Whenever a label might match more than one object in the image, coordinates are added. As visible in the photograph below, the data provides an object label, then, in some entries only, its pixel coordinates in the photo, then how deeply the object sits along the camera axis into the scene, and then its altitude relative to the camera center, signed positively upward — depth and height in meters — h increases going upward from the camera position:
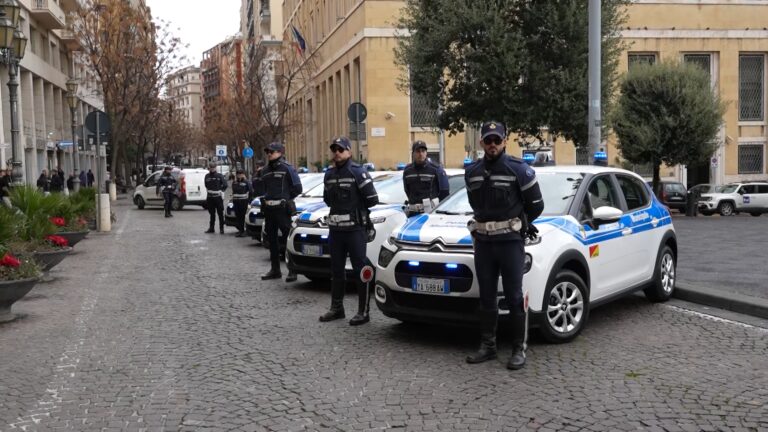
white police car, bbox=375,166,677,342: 6.48 -0.82
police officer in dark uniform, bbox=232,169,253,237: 17.56 -0.62
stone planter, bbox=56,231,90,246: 13.84 -1.12
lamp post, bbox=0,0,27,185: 16.00 +2.32
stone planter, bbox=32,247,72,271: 10.71 -1.16
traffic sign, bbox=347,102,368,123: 19.27 +1.34
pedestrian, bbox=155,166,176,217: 26.92 -0.56
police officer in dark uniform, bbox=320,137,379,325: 7.89 -0.46
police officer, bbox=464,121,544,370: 6.03 -0.47
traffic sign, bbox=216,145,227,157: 52.17 +1.33
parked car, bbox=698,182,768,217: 33.34 -1.68
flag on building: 44.81 +7.14
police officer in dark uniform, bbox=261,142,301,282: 10.73 -0.30
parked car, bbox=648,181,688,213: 32.75 -1.43
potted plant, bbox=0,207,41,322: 8.10 -1.08
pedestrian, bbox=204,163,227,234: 18.77 -0.50
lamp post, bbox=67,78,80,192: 30.06 +3.03
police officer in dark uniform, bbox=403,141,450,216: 10.32 -0.23
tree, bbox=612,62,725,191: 29.02 +1.74
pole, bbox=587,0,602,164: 13.27 +1.42
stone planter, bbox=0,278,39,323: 8.06 -1.23
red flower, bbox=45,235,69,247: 11.23 -0.95
